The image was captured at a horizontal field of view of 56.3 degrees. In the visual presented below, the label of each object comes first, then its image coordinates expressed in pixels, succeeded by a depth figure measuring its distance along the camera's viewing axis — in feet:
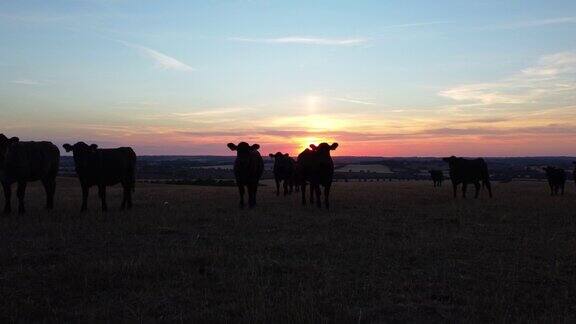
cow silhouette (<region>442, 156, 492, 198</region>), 86.02
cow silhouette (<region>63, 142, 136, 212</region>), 55.98
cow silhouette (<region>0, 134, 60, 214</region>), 54.29
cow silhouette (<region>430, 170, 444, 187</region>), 148.97
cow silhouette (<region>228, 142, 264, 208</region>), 62.39
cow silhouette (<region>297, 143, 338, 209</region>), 61.93
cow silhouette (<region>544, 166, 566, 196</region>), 98.12
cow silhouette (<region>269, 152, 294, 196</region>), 88.25
